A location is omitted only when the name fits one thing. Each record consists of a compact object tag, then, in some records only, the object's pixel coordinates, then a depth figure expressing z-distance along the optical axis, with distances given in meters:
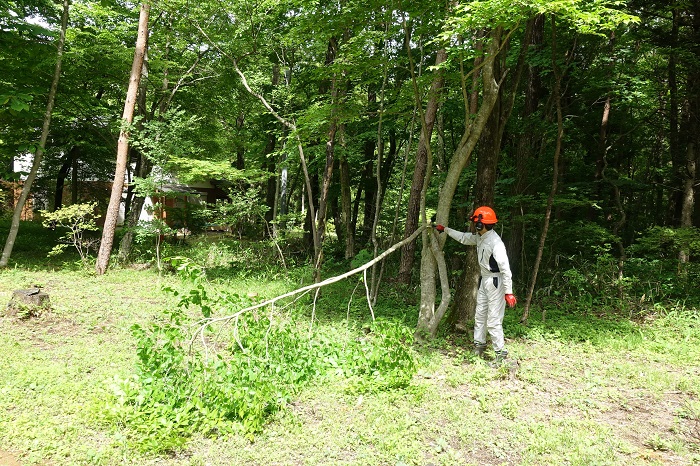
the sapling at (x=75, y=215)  10.50
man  5.41
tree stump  6.79
